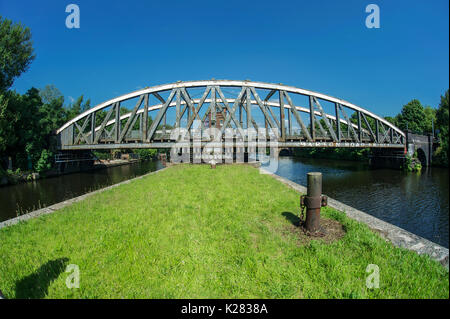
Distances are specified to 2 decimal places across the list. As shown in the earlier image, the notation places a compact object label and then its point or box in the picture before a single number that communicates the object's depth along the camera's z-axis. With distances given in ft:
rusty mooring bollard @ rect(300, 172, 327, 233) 15.40
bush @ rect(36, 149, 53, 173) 81.20
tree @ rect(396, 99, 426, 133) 132.16
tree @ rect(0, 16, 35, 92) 67.72
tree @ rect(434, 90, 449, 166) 74.22
